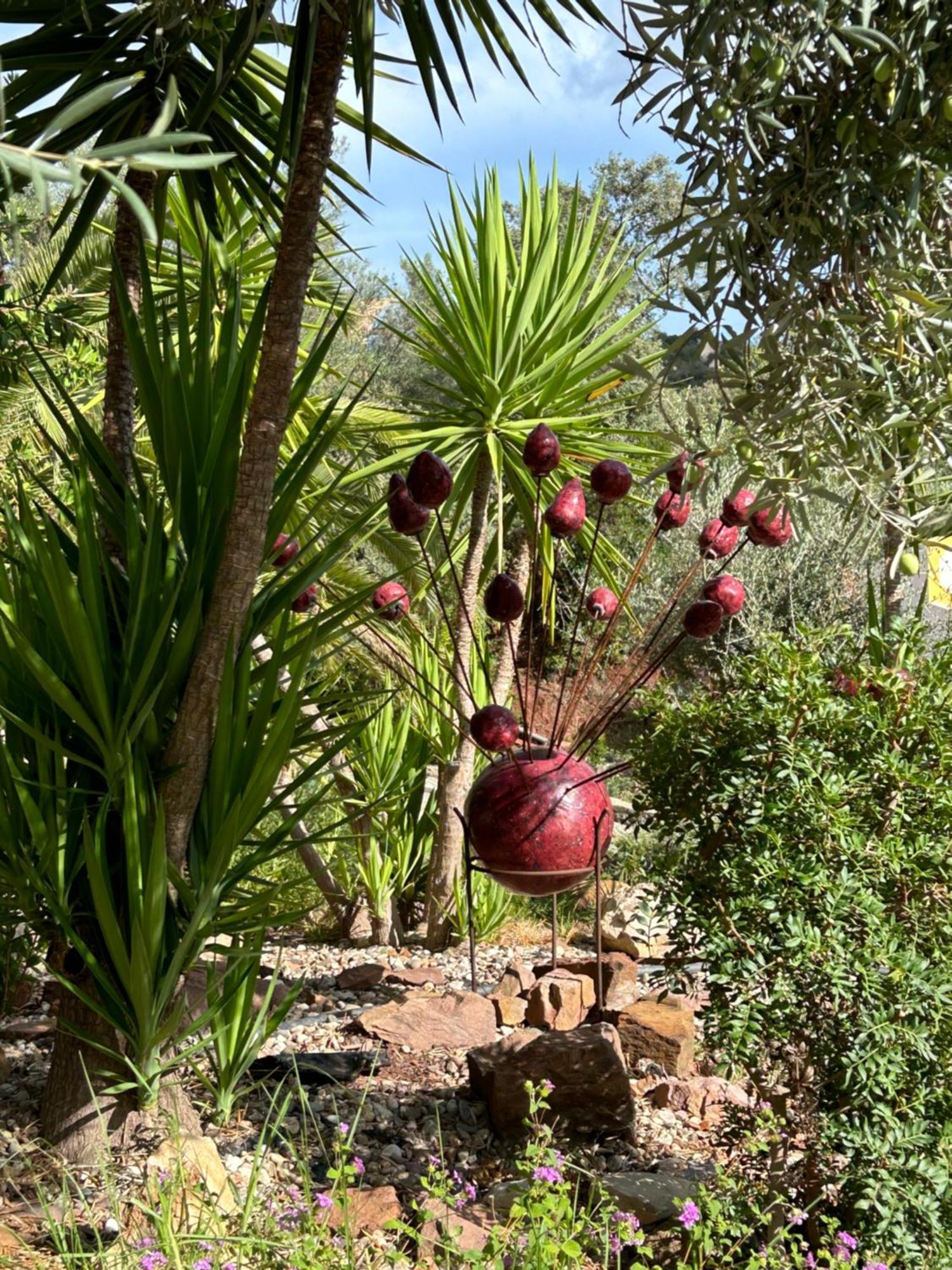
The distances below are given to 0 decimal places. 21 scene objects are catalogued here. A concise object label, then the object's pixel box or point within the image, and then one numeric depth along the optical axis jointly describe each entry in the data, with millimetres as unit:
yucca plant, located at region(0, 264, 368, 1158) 2814
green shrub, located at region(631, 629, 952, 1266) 2762
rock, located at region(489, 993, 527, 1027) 4934
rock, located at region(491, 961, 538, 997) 5199
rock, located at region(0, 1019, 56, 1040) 4383
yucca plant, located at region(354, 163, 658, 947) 5707
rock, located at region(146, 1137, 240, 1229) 2717
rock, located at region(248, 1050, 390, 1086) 4035
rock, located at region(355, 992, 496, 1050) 4629
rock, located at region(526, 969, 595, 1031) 4844
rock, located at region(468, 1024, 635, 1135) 3707
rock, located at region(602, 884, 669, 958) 6652
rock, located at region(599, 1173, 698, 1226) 3129
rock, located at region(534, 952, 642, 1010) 5262
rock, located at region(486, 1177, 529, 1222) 3152
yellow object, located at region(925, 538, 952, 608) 3167
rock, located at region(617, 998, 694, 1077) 4500
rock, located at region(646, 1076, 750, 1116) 4227
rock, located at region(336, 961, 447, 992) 5441
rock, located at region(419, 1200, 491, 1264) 2582
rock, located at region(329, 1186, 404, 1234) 2908
